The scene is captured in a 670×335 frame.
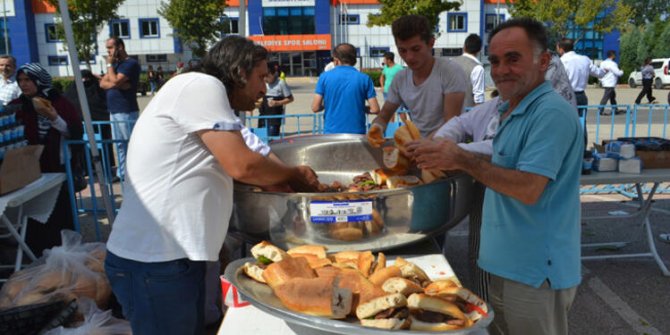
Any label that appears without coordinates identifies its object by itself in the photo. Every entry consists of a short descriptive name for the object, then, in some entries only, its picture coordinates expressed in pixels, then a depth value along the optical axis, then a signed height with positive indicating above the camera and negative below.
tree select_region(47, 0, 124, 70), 29.80 +3.81
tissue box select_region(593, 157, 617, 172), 3.65 -0.63
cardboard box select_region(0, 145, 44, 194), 3.25 -0.51
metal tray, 1.25 -0.58
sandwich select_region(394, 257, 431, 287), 1.58 -0.58
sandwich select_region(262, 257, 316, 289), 1.51 -0.54
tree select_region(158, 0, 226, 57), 32.62 +3.76
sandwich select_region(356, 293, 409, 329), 1.28 -0.55
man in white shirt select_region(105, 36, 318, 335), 1.66 -0.32
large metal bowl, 1.77 -0.47
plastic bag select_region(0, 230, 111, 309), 3.10 -1.14
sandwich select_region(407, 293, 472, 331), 1.27 -0.57
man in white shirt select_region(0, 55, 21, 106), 5.38 +0.04
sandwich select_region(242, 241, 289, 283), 1.60 -0.55
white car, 24.22 -0.30
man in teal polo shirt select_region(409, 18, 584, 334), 1.60 -0.32
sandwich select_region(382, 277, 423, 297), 1.39 -0.54
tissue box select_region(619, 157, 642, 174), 3.61 -0.63
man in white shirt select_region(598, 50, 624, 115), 12.80 -0.21
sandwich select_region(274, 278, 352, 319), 1.33 -0.55
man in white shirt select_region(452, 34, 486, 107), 6.88 +0.09
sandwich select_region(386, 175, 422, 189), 2.04 -0.40
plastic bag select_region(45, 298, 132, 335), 2.81 -1.26
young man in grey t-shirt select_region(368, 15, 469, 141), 2.86 -0.03
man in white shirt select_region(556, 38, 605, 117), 9.40 +0.08
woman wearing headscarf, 4.19 -0.35
